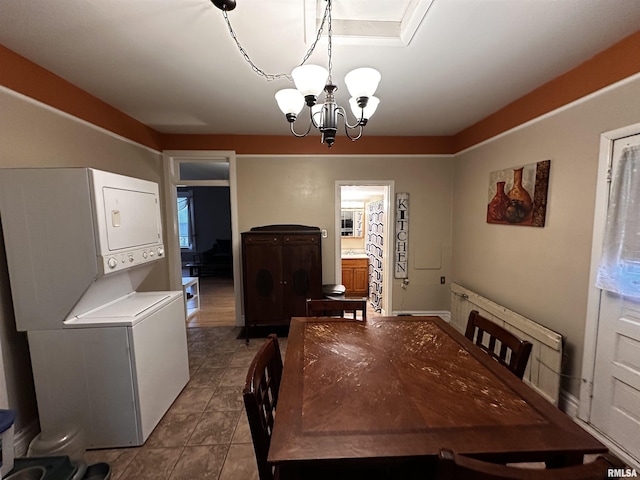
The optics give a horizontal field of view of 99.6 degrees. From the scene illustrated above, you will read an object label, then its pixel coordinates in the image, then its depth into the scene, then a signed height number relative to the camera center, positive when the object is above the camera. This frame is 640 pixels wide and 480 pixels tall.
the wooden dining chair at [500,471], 0.67 -0.65
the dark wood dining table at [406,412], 0.87 -0.76
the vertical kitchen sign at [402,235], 3.70 -0.29
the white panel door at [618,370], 1.60 -0.99
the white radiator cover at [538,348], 1.99 -1.05
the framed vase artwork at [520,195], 2.20 +0.16
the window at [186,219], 7.64 -0.03
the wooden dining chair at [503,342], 1.36 -0.71
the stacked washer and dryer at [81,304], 1.60 -0.53
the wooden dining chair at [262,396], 0.96 -0.74
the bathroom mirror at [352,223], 5.77 -0.17
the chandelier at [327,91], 1.28 +0.65
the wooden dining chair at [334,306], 2.11 -0.71
